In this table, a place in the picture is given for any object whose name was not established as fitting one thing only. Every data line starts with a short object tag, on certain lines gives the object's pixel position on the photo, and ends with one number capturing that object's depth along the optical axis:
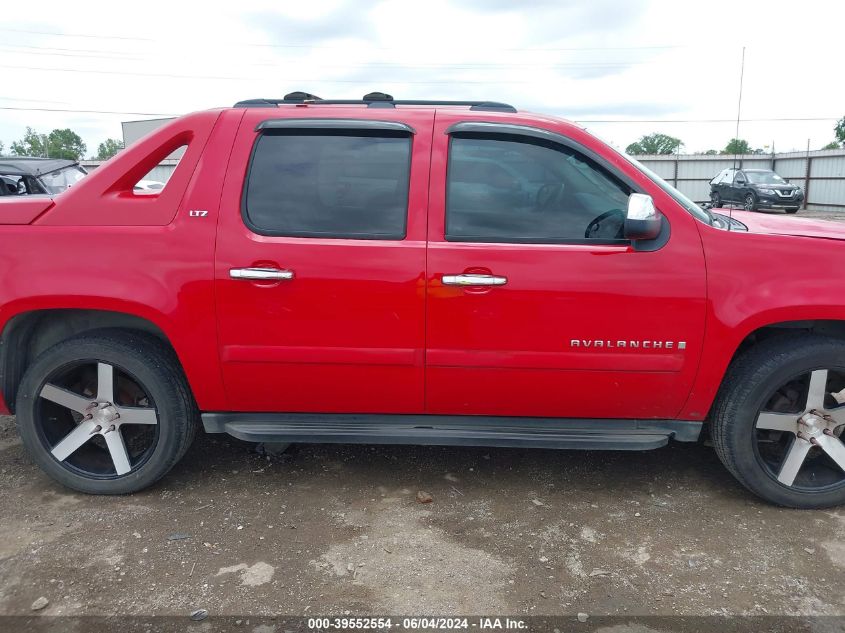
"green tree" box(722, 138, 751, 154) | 53.88
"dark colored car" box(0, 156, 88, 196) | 8.49
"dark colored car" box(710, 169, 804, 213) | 20.31
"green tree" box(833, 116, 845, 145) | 39.28
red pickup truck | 2.84
